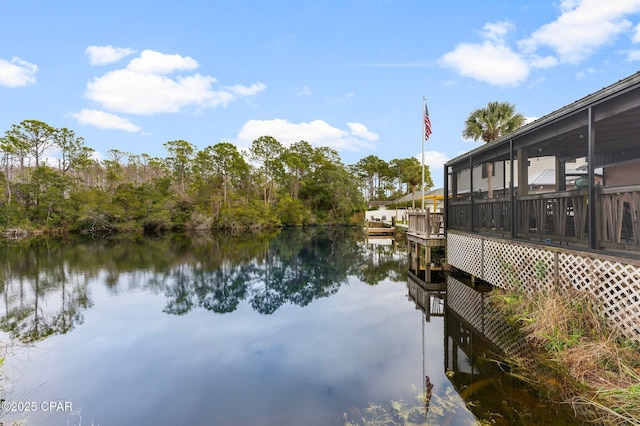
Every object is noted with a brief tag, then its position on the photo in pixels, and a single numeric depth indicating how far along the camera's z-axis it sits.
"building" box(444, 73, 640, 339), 4.58
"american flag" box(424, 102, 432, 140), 16.82
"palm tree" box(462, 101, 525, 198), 21.92
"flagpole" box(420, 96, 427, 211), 17.22
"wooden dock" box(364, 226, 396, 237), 29.57
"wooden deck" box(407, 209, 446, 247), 11.77
